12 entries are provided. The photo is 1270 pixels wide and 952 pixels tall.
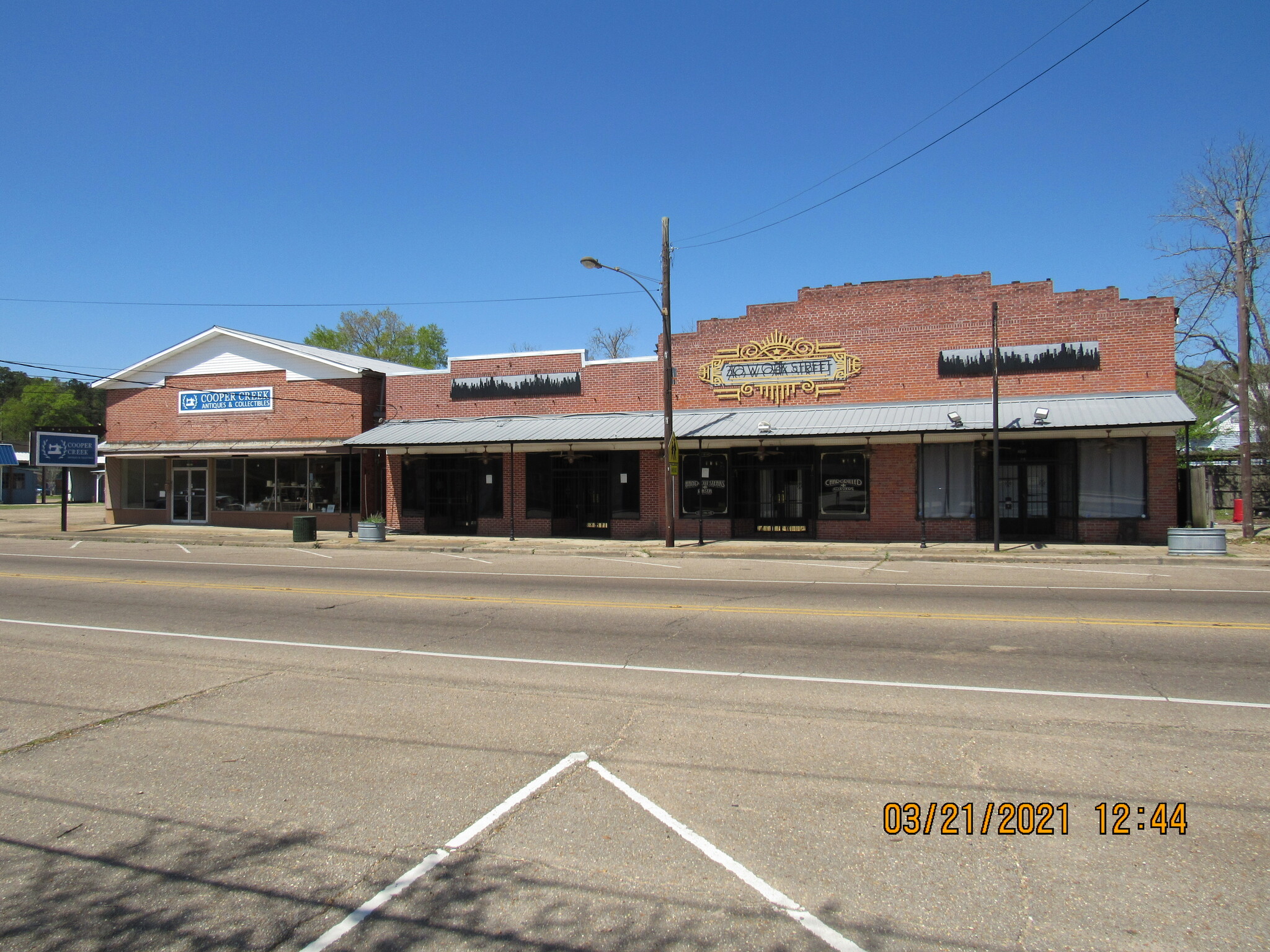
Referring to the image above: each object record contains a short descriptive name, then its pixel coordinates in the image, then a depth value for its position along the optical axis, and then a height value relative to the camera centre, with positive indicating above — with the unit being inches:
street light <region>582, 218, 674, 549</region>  820.0 +99.3
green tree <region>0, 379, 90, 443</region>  3809.1 +383.9
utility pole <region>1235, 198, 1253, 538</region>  781.3 +140.3
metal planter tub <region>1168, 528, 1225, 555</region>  700.7 -53.3
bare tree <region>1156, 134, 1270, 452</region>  901.8 +162.4
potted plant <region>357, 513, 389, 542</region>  970.1 -50.2
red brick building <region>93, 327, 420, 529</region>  1140.5 +85.9
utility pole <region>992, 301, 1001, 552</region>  717.3 +28.0
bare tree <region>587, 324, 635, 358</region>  2397.9 +428.4
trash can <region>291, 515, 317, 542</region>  1003.3 -48.4
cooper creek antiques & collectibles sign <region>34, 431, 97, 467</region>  1269.7 +68.3
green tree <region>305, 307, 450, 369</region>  2748.5 +515.9
